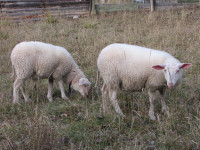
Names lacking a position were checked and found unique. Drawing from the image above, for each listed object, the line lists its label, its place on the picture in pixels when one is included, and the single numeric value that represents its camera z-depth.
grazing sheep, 5.24
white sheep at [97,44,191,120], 4.40
